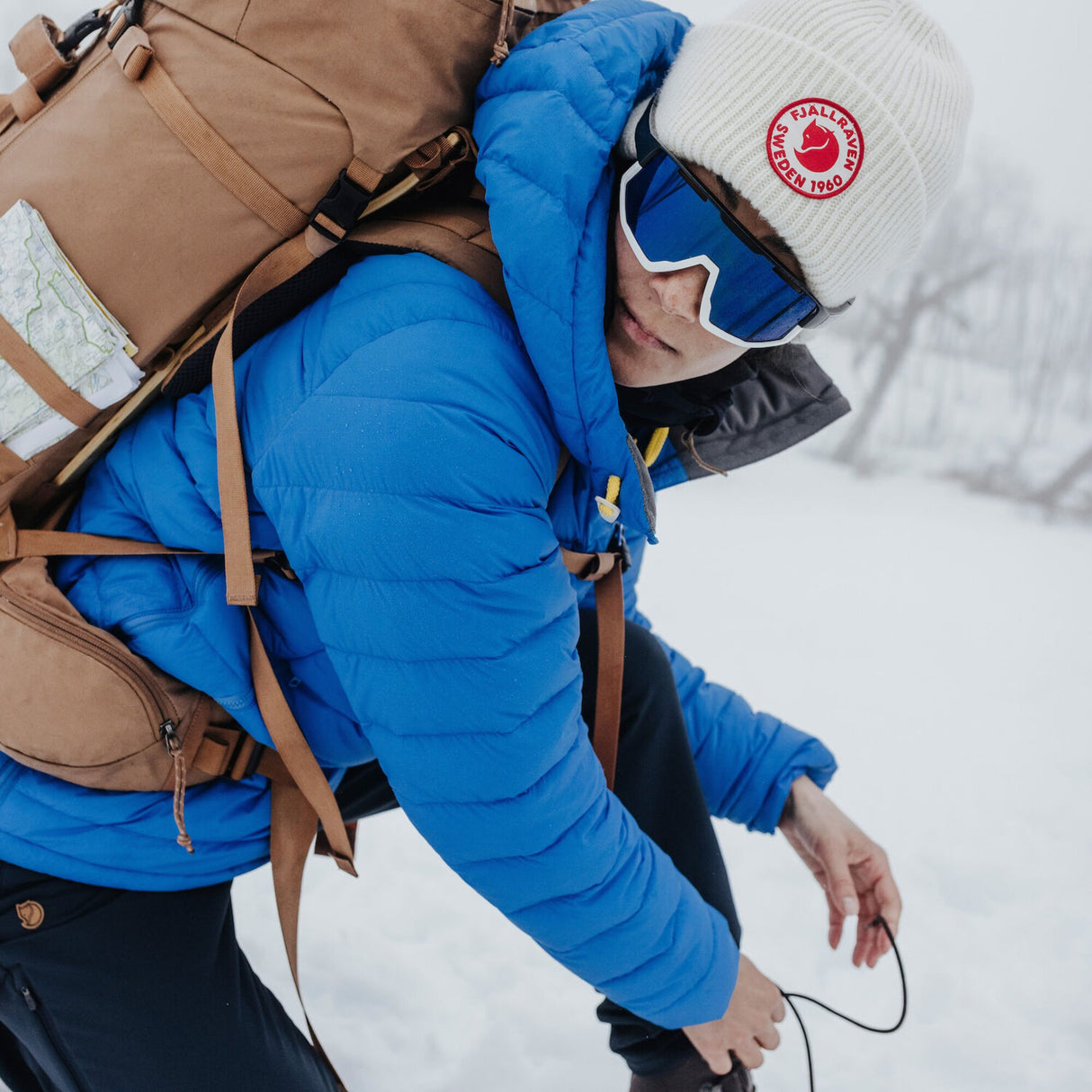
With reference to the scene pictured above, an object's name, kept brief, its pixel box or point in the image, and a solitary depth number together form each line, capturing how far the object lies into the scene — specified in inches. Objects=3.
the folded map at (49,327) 35.3
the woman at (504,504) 34.4
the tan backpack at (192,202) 34.5
